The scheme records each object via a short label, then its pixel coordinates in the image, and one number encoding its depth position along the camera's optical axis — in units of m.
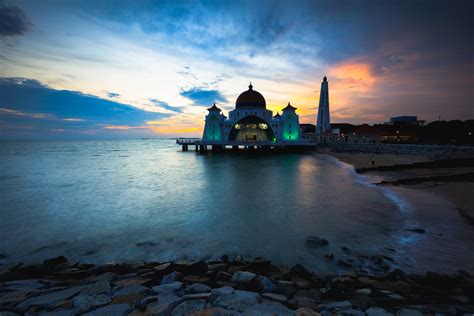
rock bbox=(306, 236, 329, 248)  6.43
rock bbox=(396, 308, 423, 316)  2.95
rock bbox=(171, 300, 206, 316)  3.09
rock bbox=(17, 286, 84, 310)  3.38
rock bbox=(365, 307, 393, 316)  2.97
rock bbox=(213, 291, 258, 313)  3.22
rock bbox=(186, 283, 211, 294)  3.71
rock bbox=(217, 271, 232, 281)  4.39
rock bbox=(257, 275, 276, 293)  3.87
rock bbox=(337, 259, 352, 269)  5.28
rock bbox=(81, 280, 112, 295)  3.74
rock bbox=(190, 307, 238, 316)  3.00
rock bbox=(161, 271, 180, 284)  4.19
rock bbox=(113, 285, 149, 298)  3.63
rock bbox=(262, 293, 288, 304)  3.46
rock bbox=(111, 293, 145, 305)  3.39
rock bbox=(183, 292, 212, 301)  3.43
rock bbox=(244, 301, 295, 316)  3.08
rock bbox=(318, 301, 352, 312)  3.21
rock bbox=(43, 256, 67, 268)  5.34
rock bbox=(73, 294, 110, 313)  3.22
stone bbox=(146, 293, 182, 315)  3.09
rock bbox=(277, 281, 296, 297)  3.80
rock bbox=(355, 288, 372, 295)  3.77
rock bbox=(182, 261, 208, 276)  4.73
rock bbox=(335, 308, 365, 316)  2.98
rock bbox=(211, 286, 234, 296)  3.58
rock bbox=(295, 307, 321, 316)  2.99
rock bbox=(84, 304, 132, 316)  3.06
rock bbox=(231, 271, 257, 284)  4.08
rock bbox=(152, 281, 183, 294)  3.73
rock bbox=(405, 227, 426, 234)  7.02
